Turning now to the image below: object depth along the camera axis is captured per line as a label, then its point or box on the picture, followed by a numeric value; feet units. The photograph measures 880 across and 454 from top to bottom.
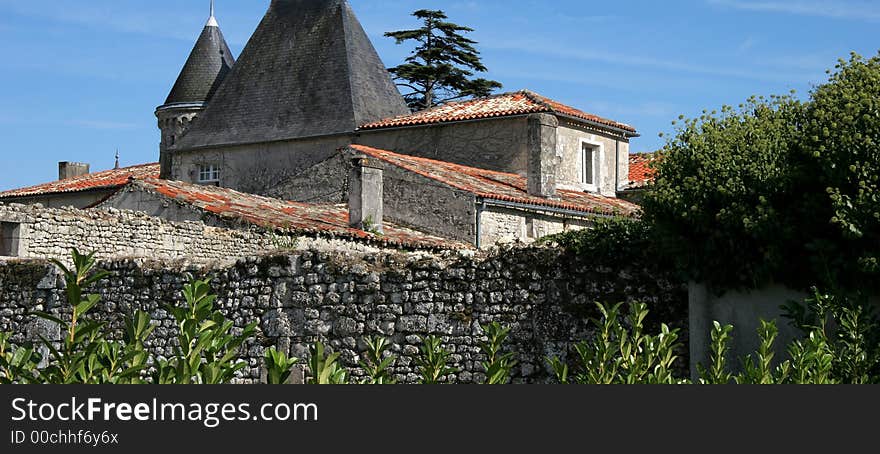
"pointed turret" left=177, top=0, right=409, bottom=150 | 105.50
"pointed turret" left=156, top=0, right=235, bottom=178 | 134.92
